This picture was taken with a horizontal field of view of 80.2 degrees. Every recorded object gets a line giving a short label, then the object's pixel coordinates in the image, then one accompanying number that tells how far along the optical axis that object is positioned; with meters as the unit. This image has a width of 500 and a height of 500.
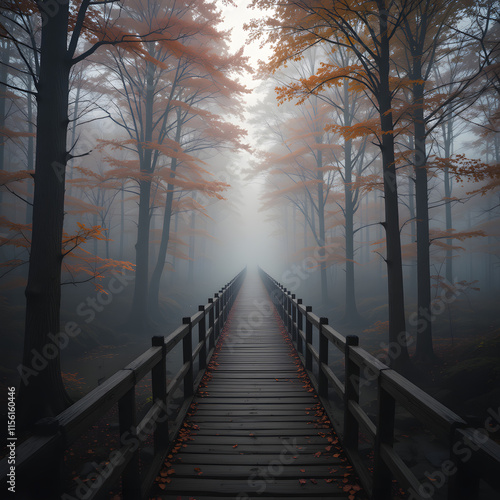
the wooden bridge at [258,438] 1.66
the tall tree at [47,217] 4.76
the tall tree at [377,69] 6.80
